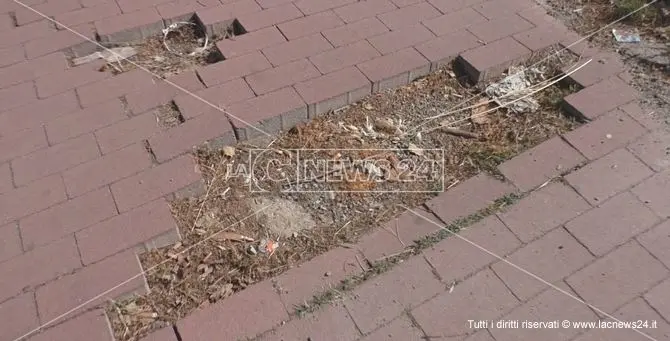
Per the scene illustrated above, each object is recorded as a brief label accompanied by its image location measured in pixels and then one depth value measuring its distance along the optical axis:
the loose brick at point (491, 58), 2.71
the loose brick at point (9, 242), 2.03
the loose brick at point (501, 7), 3.04
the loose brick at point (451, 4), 3.06
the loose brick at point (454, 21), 2.92
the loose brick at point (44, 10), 3.01
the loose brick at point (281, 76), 2.61
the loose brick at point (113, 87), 2.60
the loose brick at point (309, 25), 2.90
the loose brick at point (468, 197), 2.16
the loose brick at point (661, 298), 1.86
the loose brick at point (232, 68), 2.66
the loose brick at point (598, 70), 2.66
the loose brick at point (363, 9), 3.01
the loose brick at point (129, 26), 2.89
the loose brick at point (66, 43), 2.83
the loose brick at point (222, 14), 2.96
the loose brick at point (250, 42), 2.80
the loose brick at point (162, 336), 1.82
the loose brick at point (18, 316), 1.83
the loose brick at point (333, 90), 2.55
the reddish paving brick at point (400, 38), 2.82
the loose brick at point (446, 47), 2.76
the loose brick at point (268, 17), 2.95
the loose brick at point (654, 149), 2.29
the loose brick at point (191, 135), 2.36
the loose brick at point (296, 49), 2.76
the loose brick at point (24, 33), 2.88
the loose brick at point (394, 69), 2.67
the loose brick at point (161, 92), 2.56
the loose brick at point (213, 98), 2.51
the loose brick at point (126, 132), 2.39
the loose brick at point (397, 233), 2.05
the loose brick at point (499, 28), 2.89
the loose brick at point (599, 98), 2.51
